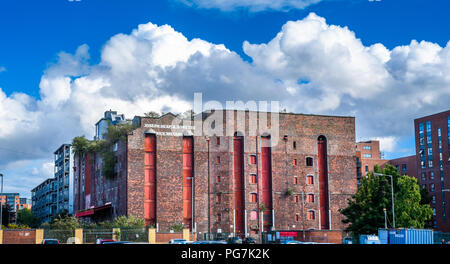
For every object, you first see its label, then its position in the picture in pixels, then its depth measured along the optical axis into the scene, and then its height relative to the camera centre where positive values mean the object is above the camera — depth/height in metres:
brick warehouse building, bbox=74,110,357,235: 85.38 +4.87
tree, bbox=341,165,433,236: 67.69 -0.16
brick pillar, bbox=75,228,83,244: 63.72 -3.29
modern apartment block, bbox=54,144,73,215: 142.89 +7.92
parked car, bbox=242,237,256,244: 71.17 -4.69
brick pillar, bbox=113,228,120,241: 67.69 -3.42
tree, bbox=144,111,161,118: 95.81 +16.46
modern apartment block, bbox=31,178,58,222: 157.21 +2.52
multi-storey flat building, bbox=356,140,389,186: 160.75 +15.34
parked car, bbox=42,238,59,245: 51.94 -3.23
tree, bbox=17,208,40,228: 154.62 -3.29
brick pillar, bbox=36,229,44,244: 60.16 -3.07
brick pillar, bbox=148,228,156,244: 65.50 -3.48
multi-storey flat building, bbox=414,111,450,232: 134.50 +11.33
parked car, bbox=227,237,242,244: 69.96 -4.59
